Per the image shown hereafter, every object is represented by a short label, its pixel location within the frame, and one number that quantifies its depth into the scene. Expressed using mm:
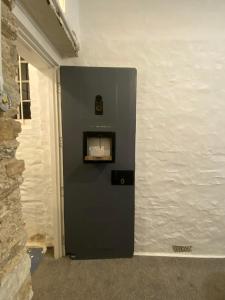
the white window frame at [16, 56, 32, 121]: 2303
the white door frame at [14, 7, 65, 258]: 1793
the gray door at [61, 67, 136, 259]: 2014
